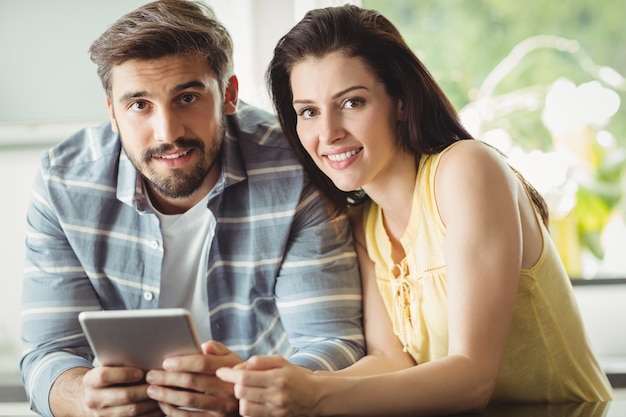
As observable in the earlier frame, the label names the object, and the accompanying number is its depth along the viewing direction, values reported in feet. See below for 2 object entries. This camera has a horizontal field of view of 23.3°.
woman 5.56
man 6.20
